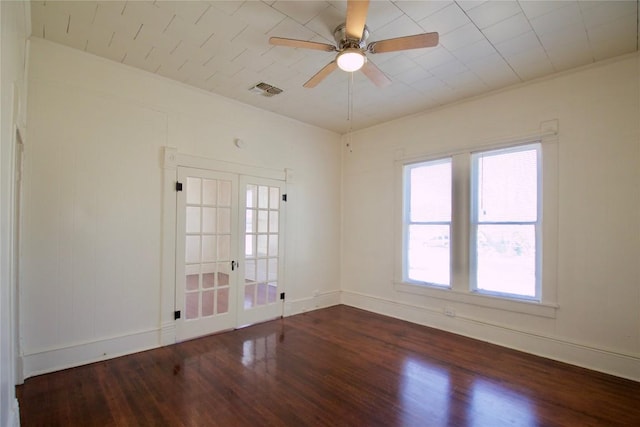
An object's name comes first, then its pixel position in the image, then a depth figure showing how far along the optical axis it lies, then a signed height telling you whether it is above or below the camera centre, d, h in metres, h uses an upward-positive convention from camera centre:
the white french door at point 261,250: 4.47 -0.48
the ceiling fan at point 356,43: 2.15 +1.34
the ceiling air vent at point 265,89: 3.86 +1.62
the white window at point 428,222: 4.46 -0.03
